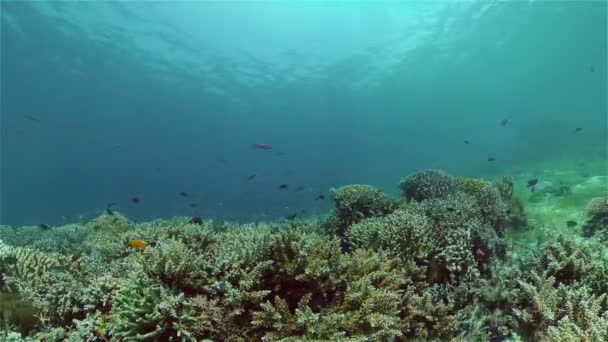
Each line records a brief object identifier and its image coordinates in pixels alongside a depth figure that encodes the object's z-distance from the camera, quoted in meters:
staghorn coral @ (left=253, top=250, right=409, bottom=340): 3.39
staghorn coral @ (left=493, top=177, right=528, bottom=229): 8.60
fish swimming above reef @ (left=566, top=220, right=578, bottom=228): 8.07
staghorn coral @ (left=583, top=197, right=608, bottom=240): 7.45
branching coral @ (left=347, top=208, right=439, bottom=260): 5.12
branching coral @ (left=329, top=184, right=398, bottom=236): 7.86
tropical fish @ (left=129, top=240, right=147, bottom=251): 5.63
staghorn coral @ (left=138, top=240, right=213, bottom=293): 3.85
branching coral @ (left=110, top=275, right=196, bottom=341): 3.34
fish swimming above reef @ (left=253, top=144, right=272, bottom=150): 10.78
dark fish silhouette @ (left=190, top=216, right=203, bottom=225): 8.37
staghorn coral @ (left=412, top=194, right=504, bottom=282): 5.10
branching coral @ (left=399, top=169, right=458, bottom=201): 8.79
